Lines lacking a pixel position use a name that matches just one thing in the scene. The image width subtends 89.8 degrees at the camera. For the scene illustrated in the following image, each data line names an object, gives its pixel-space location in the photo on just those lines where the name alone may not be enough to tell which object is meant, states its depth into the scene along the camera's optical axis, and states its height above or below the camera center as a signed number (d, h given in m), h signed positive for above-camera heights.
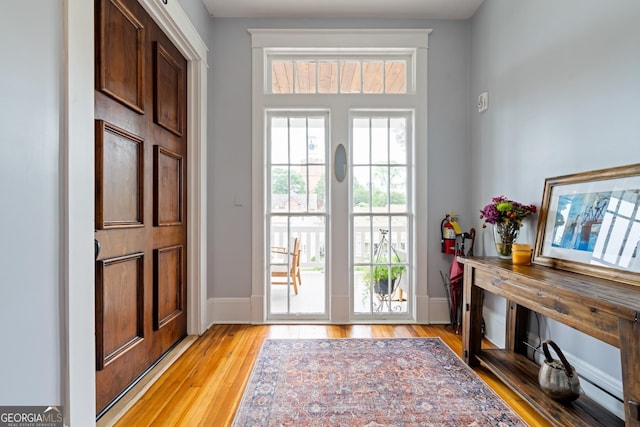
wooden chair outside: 3.06 -0.59
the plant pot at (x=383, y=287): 3.08 -0.75
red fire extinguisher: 2.90 -0.26
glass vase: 2.12 -0.19
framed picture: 1.43 -0.08
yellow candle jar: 1.93 -0.27
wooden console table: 1.07 -0.46
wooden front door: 1.58 +0.09
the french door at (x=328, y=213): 3.04 -0.04
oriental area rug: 1.60 -1.04
